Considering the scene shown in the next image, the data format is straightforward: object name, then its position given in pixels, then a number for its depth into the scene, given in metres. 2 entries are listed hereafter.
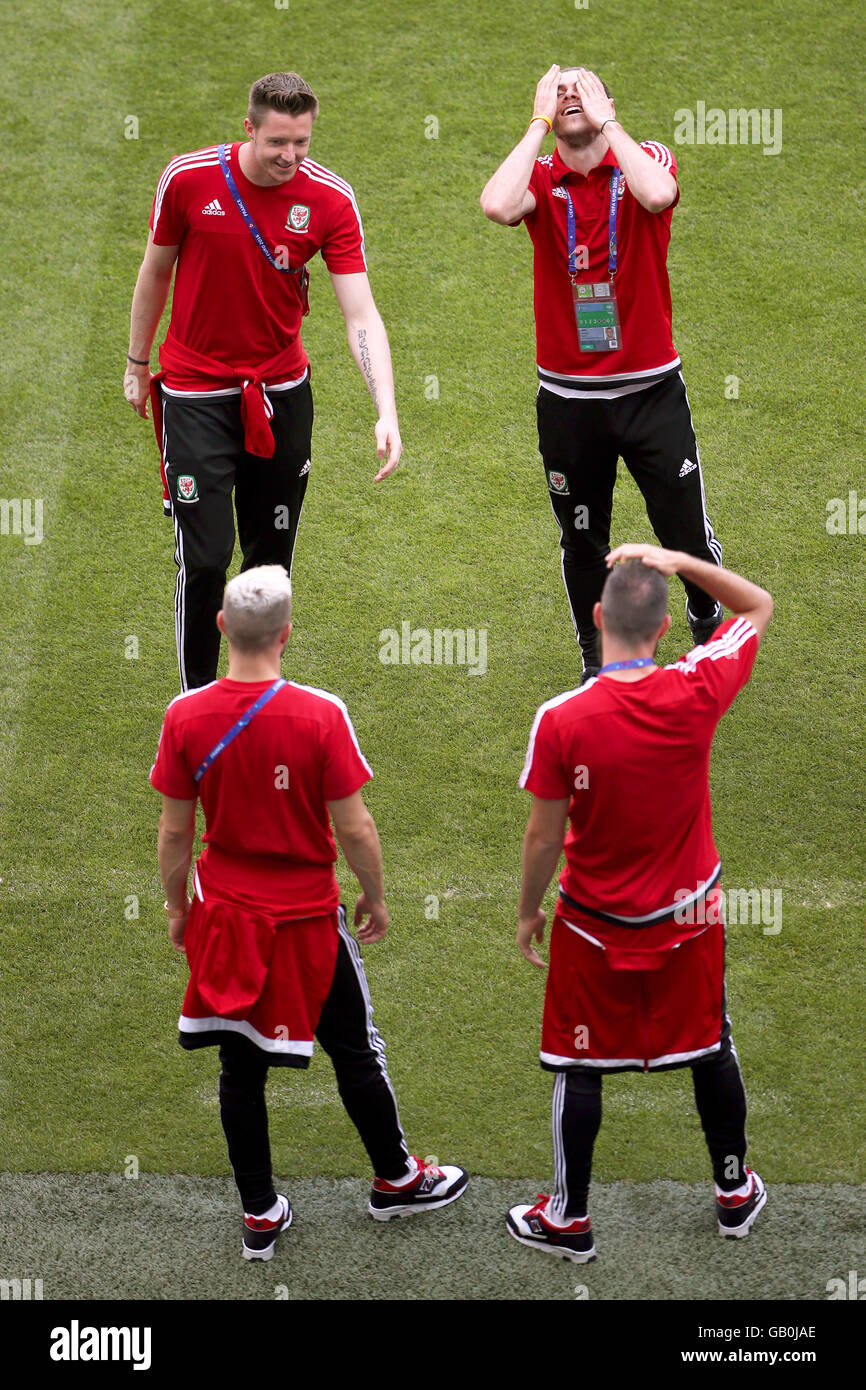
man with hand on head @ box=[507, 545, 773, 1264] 7.16
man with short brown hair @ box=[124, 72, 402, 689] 9.89
